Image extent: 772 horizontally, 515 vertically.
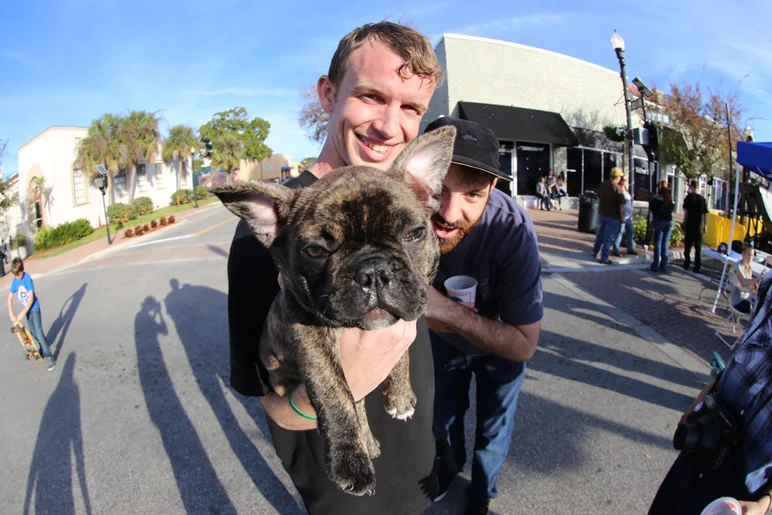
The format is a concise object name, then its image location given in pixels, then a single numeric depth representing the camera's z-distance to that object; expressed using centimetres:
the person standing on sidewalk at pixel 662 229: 1167
